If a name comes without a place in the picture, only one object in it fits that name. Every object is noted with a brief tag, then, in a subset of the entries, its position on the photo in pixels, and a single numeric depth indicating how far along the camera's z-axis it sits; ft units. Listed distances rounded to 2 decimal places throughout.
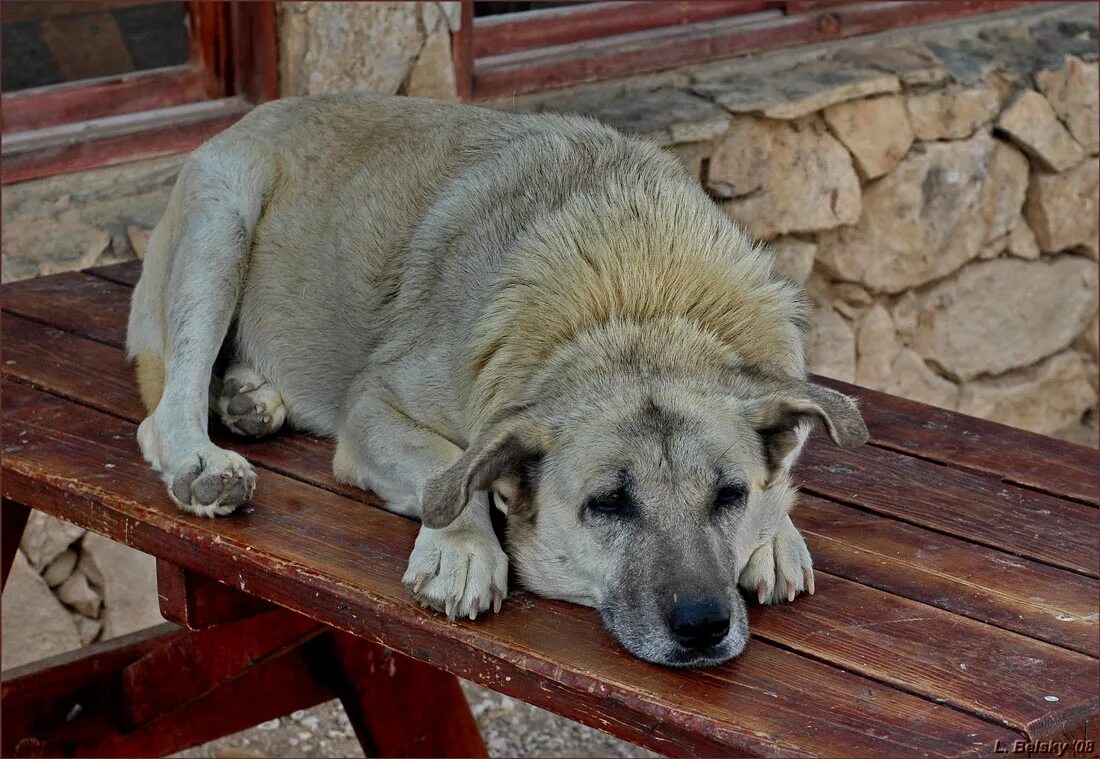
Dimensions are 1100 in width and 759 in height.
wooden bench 7.46
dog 8.21
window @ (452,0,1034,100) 15.90
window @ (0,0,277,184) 13.70
